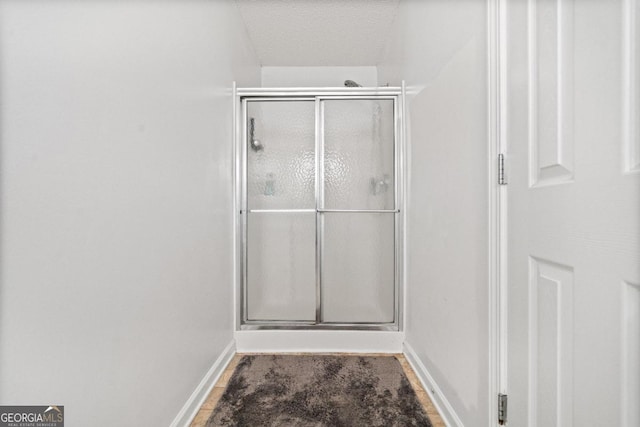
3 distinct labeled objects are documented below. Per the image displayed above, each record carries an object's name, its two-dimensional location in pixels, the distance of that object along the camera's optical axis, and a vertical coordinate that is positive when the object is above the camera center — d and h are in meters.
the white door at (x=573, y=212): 0.58 -0.01
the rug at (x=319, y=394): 1.37 -0.93
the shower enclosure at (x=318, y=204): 2.17 +0.04
